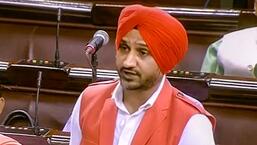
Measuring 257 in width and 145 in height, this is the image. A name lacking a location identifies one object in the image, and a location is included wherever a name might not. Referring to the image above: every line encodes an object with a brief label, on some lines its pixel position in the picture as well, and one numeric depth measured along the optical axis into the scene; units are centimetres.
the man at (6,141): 596
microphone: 656
